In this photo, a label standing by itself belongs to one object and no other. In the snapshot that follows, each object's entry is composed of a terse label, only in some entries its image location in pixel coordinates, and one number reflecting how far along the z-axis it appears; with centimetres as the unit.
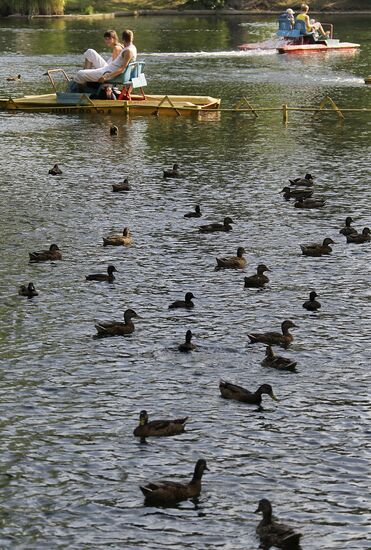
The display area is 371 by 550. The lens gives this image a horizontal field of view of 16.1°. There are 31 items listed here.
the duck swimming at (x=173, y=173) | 4281
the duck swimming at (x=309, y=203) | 3838
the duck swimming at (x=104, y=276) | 3067
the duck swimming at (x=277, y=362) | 2488
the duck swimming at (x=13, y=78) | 6900
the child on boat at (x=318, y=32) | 9105
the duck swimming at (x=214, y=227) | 3534
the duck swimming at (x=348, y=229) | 3453
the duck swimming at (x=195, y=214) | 3703
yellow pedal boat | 5538
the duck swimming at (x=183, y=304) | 2862
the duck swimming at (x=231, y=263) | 3195
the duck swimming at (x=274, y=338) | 2609
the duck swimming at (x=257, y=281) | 3034
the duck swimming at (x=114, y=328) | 2680
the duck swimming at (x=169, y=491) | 1944
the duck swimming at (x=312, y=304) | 2861
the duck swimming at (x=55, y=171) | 4316
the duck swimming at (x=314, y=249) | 3297
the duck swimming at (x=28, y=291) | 2942
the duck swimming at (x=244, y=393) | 2311
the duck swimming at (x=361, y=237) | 3419
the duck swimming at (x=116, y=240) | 3397
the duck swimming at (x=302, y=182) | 4100
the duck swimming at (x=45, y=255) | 3228
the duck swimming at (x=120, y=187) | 4066
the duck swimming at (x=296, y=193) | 3929
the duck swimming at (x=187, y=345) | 2589
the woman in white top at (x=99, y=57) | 5466
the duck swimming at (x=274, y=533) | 1822
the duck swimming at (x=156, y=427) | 2159
